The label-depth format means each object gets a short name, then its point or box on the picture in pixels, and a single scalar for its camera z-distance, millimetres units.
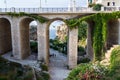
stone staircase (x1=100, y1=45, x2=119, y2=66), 12531
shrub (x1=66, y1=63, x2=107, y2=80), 7227
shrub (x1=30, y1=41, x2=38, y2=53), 18835
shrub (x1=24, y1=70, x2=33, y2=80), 11087
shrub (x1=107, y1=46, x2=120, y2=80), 7876
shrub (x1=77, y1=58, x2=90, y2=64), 15709
